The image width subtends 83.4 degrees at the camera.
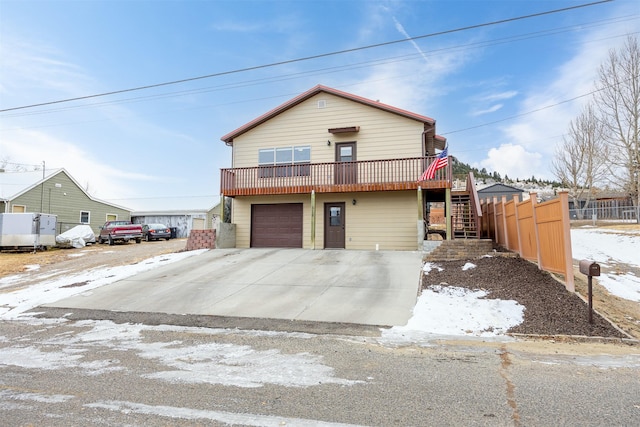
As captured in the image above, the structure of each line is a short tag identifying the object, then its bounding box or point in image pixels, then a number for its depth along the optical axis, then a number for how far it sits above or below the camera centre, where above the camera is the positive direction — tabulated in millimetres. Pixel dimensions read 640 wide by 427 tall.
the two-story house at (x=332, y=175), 14695 +2263
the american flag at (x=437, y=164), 12742 +2231
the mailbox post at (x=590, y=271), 5672 -720
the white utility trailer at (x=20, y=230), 19328 +40
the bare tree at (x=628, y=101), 22219 +7920
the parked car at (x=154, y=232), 27188 -178
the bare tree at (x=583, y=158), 28047 +5552
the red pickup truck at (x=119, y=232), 23828 -147
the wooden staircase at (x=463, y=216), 14452 +430
